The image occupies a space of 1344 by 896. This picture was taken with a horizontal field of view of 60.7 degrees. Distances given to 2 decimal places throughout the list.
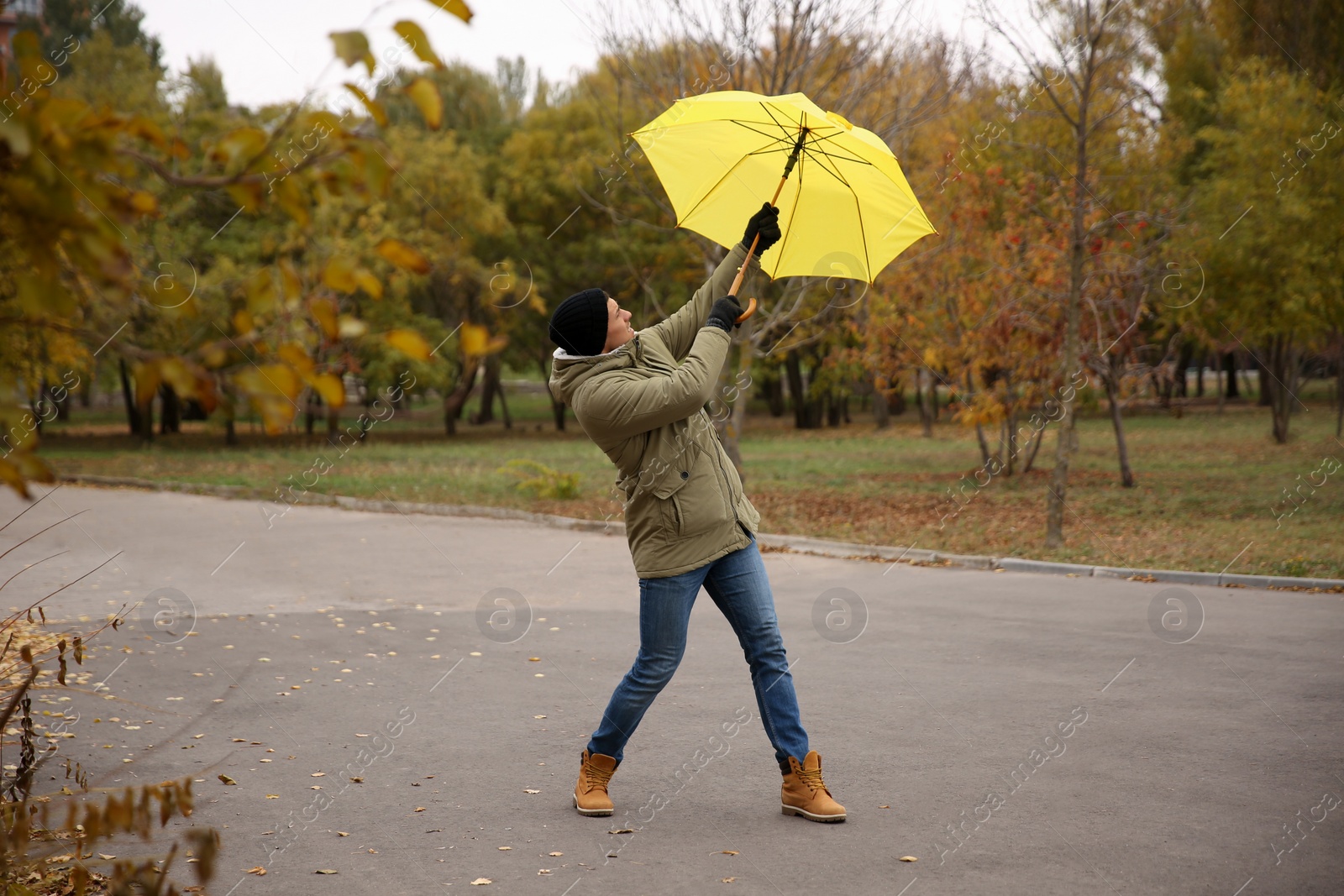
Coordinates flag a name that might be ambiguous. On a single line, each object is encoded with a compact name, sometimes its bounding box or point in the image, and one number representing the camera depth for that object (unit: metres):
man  4.39
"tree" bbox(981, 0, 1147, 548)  11.24
